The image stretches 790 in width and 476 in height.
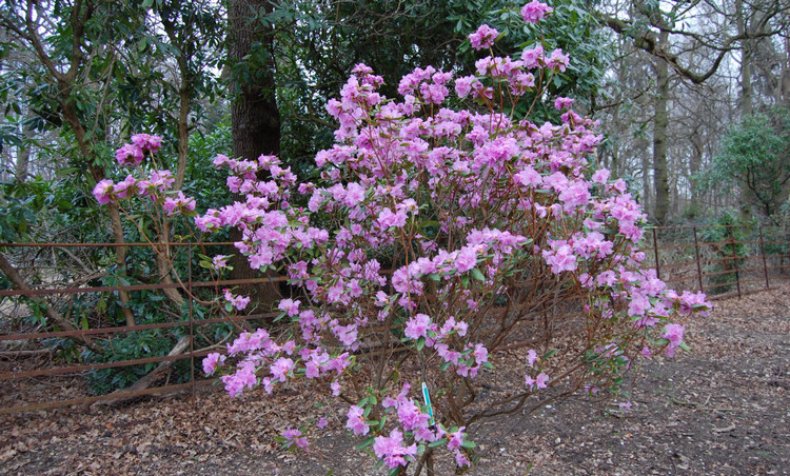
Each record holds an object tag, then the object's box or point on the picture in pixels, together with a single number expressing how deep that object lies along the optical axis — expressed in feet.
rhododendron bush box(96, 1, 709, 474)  5.19
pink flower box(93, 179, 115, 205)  5.46
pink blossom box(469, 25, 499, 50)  6.41
